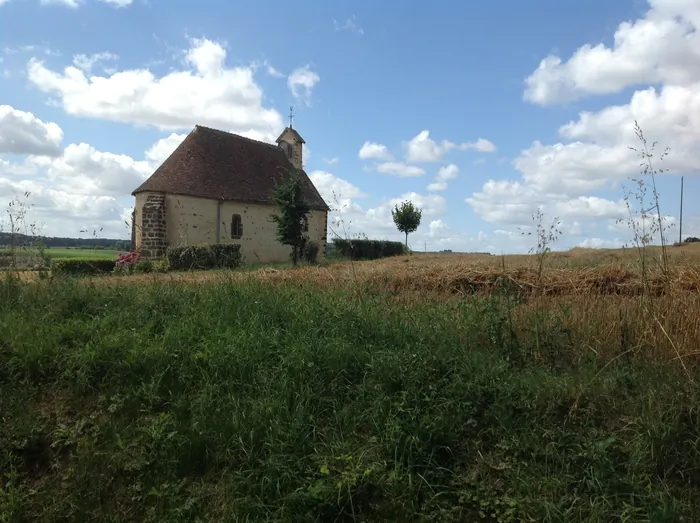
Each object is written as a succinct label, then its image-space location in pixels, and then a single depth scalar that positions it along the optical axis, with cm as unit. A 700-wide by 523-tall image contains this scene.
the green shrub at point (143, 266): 1528
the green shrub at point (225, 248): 1940
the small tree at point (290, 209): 2225
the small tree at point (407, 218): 4012
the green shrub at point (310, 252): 2746
